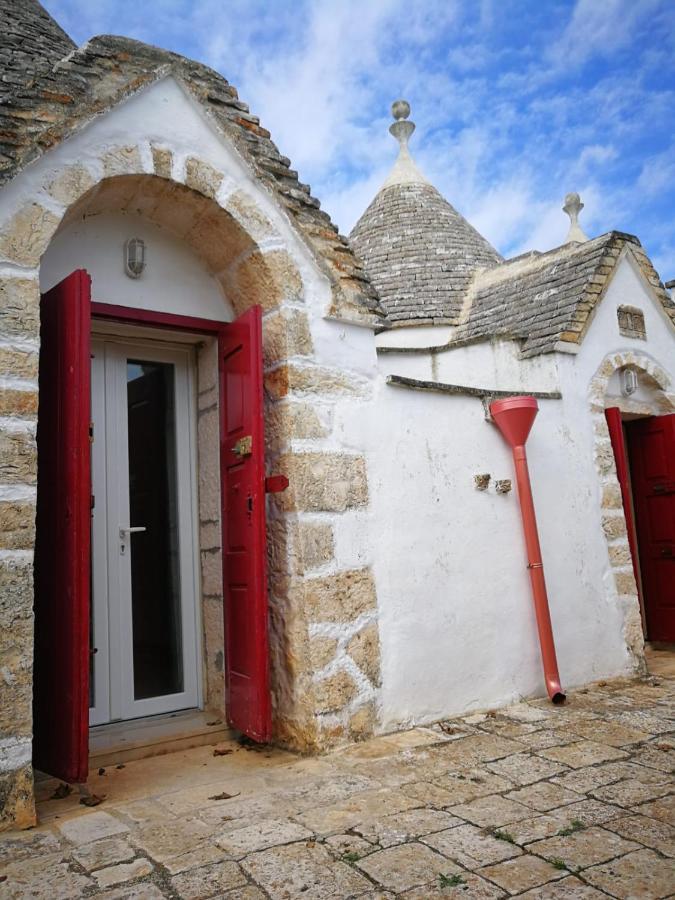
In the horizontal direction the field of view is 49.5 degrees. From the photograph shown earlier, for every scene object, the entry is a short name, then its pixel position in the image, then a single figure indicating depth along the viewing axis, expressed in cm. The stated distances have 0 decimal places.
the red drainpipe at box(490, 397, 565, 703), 478
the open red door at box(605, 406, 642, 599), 615
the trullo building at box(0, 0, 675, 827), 333
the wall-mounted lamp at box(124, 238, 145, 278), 411
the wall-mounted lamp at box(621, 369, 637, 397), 649
